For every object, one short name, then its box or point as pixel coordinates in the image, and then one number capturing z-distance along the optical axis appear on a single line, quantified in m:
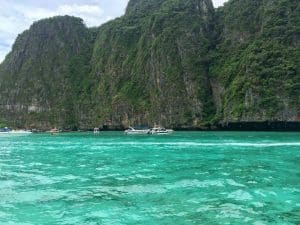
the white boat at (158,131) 85.16
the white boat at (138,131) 91.69
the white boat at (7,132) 124.56
